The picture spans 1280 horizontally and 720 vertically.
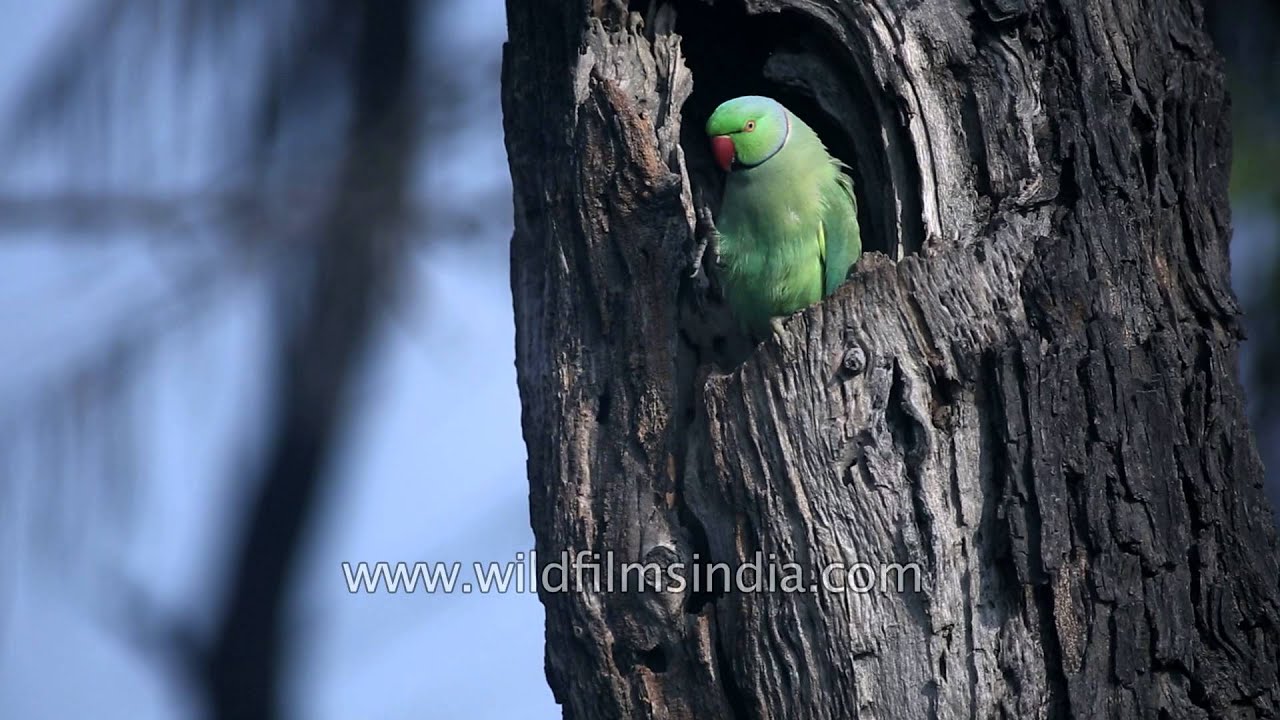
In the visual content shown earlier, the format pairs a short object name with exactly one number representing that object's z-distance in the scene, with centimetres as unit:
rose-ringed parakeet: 909
